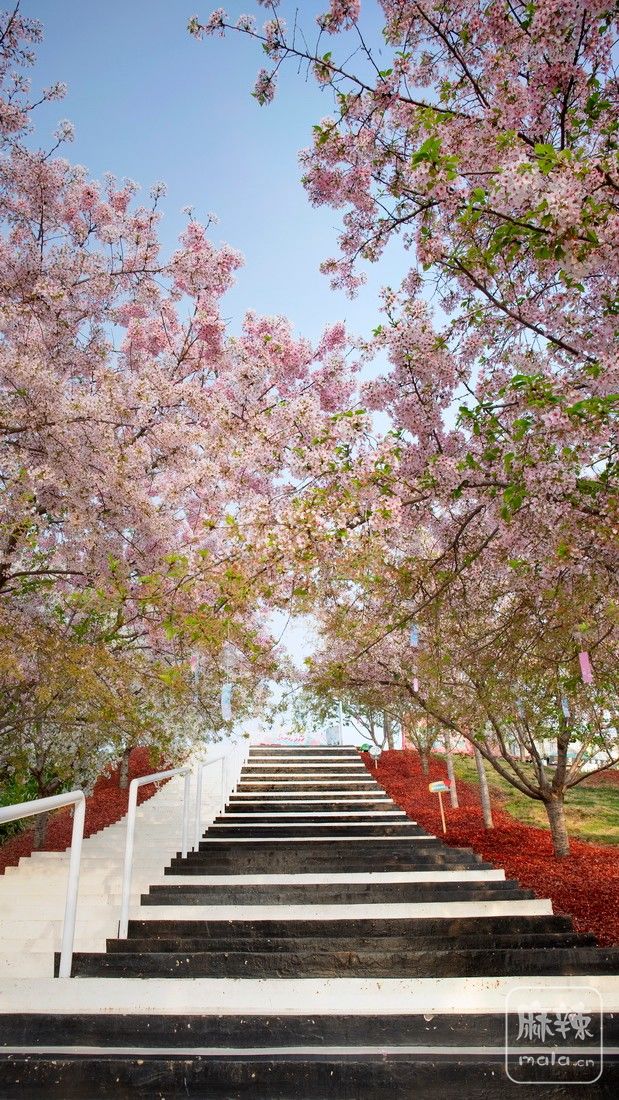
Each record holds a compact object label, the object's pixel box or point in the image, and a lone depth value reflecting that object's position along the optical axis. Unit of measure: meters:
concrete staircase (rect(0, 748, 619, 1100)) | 2.27
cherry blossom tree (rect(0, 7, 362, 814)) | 4.80
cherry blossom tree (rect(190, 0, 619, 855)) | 3.21
